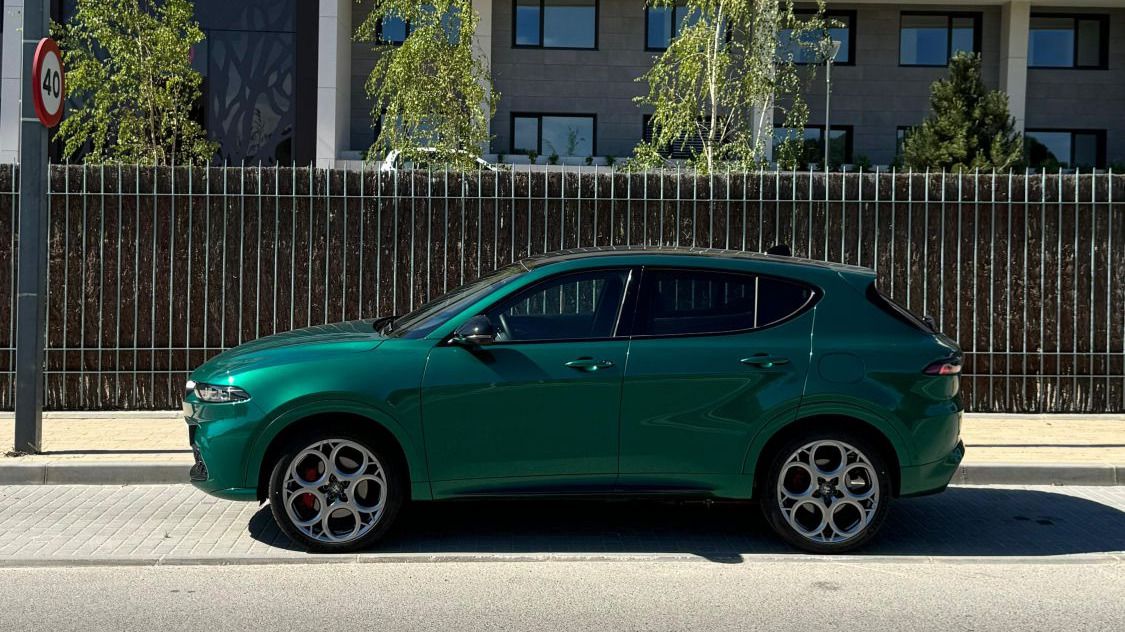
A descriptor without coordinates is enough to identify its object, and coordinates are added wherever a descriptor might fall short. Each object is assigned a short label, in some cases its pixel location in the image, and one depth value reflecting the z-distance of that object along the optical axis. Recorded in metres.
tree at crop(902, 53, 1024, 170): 23.89
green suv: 6.45
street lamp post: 18.83
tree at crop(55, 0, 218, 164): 14.52
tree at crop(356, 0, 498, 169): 13.90
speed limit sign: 8.73
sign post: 8.78
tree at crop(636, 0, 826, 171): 14.45
